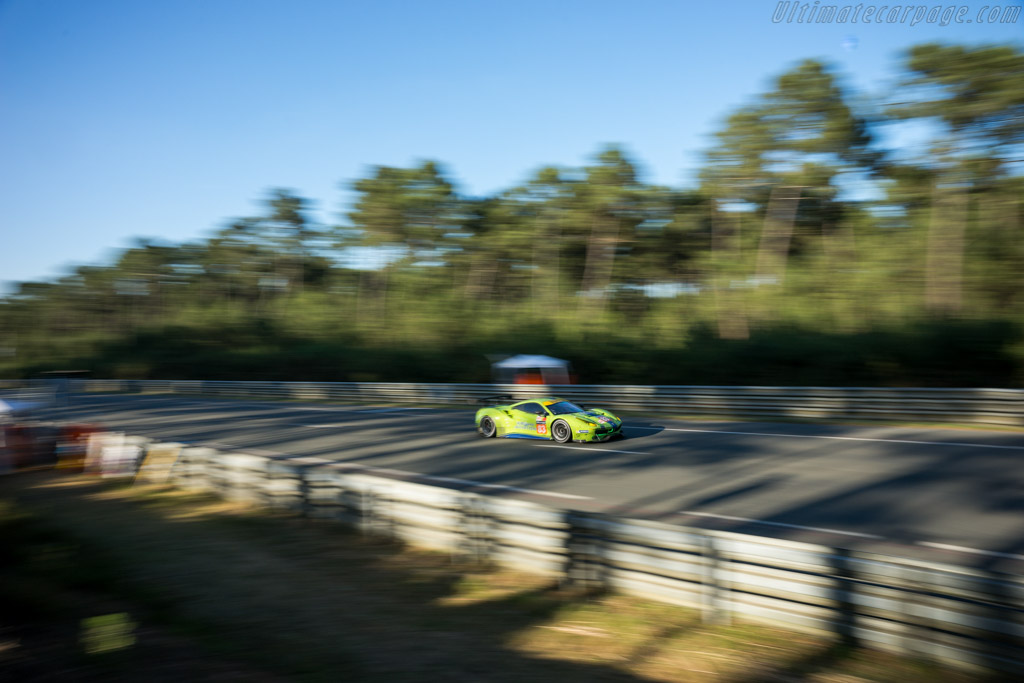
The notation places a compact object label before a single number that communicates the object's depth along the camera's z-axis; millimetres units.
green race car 14805
